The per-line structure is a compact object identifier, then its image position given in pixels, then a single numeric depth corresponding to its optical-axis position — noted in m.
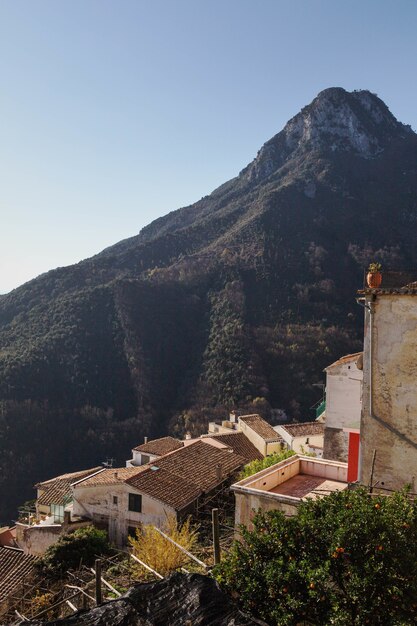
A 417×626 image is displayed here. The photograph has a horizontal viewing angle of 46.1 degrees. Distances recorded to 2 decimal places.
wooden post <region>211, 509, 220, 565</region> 10.59
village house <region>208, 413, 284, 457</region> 33.00
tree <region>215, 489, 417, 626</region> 6.56
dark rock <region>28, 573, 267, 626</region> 7.20
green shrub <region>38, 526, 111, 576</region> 19.52
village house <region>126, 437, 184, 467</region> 34.69
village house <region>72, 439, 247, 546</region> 22.11
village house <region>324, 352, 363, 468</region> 19.64
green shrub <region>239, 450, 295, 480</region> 21.53
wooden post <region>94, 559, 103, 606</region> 9.89
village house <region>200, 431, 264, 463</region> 32.31
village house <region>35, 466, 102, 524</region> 28.59
